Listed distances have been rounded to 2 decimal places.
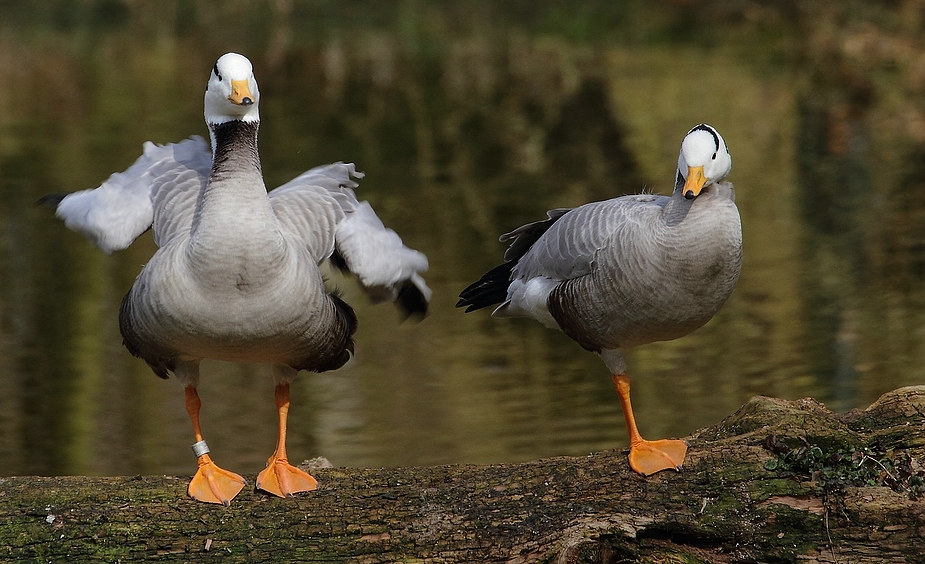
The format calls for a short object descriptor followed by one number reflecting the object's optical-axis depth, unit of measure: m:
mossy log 8.91
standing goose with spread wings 9.92
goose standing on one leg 10.17
